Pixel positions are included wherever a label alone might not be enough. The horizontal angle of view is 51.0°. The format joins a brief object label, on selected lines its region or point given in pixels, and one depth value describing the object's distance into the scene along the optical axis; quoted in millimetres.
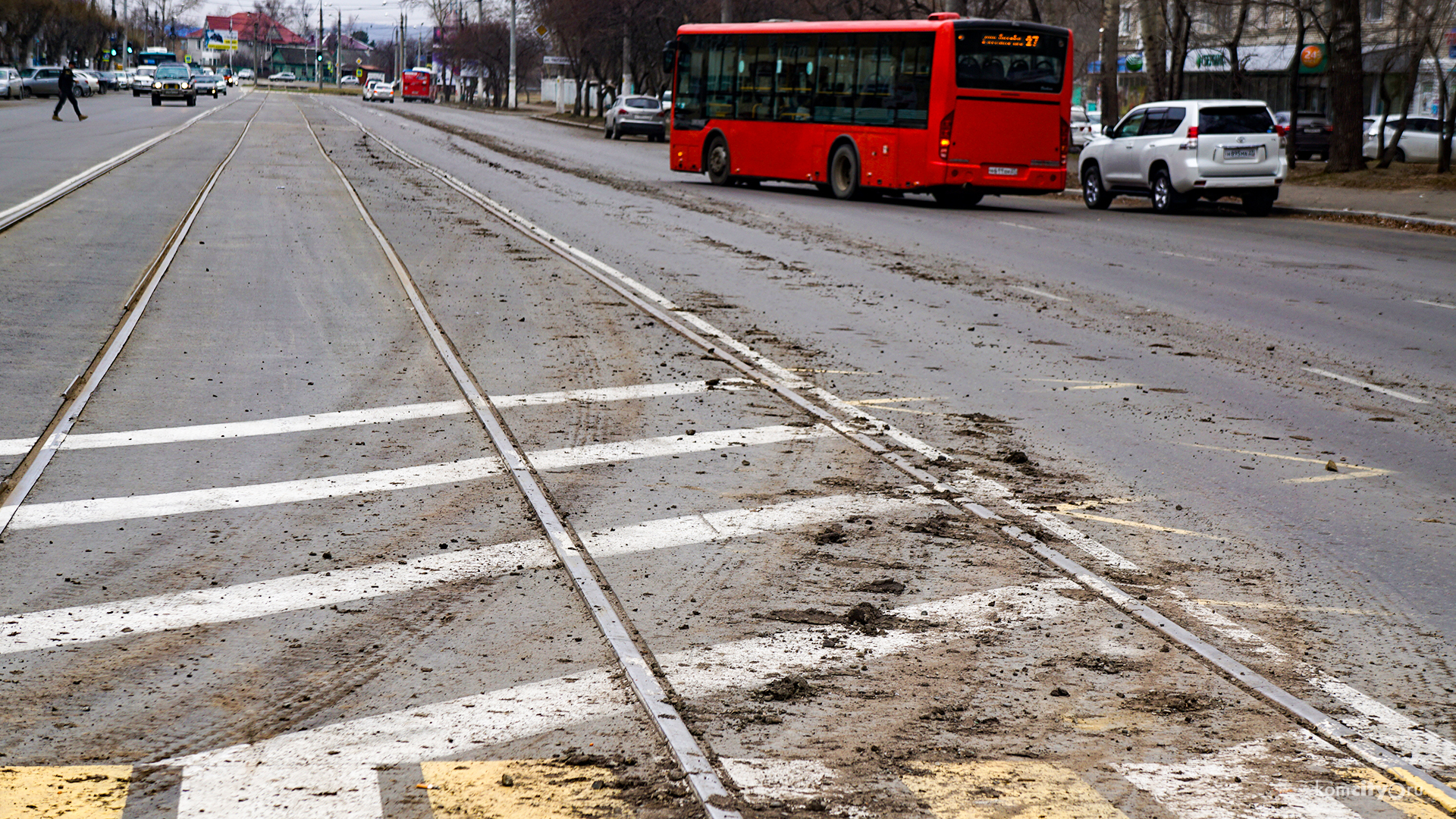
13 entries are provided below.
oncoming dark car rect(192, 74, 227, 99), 92312
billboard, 183625
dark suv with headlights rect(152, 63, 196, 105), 72500
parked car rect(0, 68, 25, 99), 72625
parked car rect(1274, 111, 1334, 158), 44156
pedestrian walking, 47219
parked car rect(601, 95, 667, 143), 55344
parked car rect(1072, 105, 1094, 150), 50969
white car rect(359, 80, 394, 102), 111438
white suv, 24922
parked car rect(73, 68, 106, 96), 83062
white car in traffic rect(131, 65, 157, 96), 90062
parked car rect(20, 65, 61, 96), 76312
